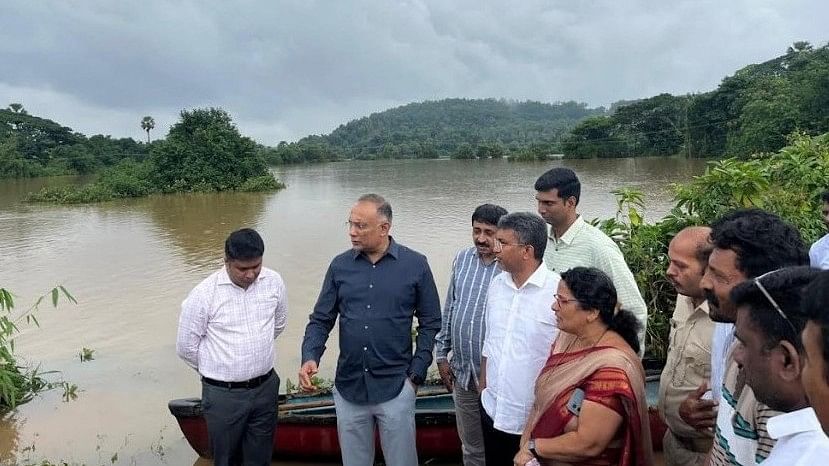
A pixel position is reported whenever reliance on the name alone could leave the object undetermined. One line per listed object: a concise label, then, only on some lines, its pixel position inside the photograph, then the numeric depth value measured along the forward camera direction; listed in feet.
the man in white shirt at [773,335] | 4.03
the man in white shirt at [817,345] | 3.18
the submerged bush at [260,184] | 96.43
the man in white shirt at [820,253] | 8.99
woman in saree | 6.13
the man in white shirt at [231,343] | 9.70
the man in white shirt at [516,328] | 7.76
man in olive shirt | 7.21
